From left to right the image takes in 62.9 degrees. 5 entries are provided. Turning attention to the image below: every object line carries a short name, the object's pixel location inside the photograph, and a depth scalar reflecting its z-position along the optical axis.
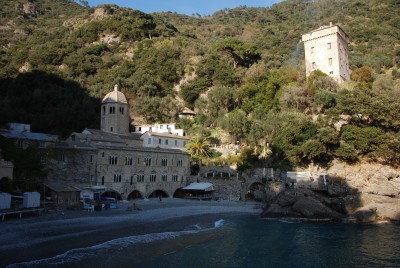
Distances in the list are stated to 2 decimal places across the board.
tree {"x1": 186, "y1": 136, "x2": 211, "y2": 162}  47.62
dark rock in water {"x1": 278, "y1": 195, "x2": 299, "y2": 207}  34.53
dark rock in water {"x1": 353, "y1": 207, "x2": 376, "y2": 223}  30.50
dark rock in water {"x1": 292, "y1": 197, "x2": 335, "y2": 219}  31.81
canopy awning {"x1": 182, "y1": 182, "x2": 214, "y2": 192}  41.62
